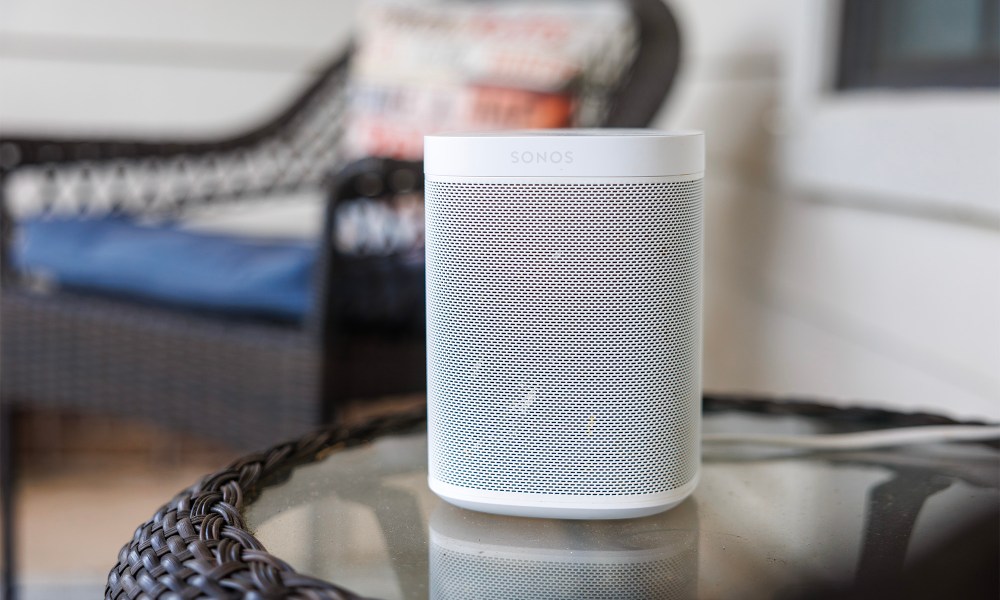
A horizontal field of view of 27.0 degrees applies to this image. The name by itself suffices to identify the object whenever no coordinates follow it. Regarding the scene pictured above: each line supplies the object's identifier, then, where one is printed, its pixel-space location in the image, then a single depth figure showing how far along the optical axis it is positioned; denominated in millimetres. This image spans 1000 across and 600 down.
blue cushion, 1596
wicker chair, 1500
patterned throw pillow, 1864
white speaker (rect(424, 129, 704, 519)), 872
